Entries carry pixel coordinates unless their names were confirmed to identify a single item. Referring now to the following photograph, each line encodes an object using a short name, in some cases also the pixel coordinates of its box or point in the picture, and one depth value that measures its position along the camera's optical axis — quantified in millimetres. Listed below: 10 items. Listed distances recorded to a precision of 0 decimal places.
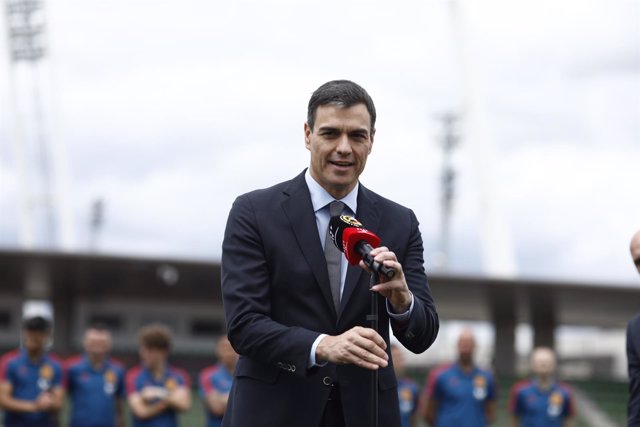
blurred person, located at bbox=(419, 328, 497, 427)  13398
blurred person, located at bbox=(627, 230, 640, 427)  4766
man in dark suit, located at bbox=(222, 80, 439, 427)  3283
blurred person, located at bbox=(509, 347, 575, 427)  13812
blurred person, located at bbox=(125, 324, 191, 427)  11719
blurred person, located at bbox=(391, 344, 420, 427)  14156
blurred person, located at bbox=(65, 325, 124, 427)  12297
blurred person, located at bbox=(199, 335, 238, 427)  12262
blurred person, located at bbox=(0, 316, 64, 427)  11156
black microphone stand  3092
